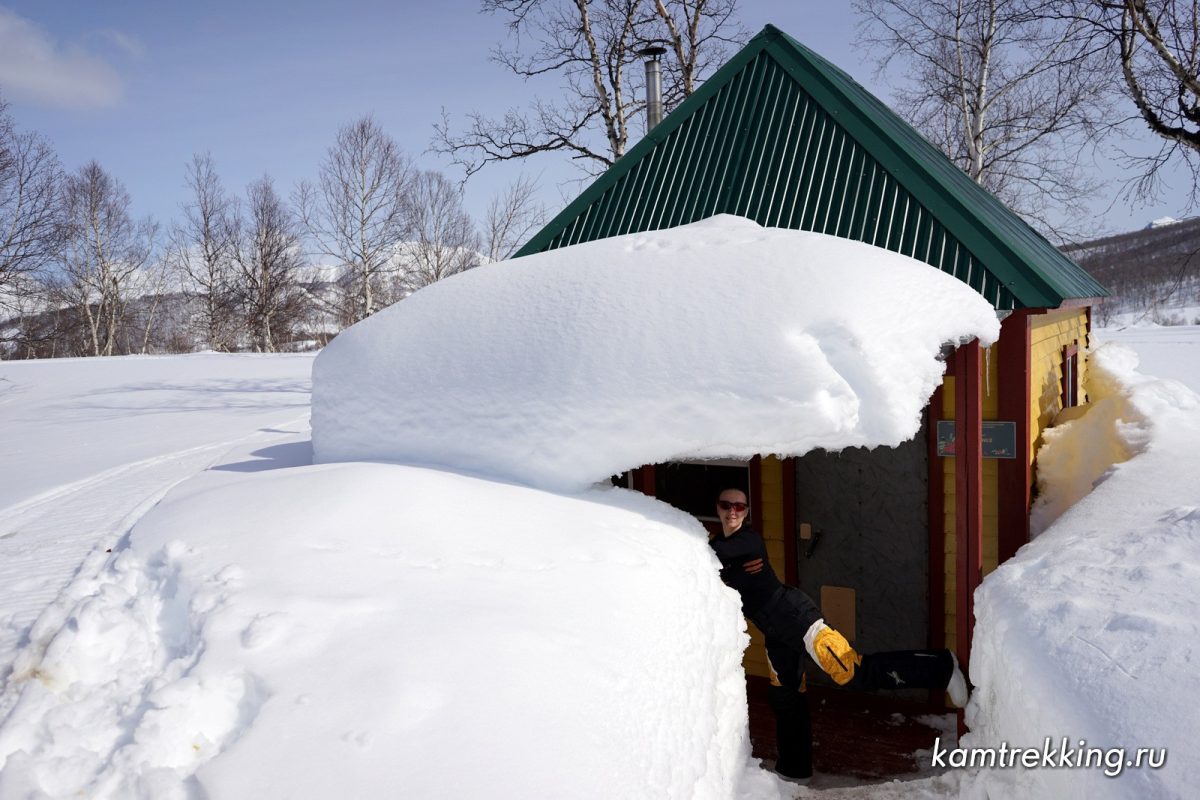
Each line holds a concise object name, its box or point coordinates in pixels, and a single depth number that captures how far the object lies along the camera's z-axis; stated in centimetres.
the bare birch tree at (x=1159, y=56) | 983
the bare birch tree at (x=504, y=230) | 2406
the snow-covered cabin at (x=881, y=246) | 502
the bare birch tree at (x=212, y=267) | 3094
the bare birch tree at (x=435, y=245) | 2761
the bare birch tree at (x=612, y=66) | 1525
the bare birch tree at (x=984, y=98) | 1592
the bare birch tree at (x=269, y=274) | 3084
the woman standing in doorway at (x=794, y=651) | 413
